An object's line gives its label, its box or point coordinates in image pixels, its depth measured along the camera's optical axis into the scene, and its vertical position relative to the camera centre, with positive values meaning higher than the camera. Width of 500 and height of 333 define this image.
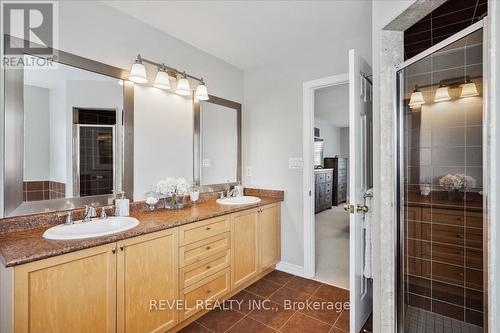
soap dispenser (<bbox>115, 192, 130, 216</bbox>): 1.84 -0.31
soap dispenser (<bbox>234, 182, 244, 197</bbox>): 2.89 -0.29
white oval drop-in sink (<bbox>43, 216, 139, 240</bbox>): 1.33 -0.38
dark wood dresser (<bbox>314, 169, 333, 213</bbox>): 6.11 -0.59
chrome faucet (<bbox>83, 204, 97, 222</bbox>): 1.67 -0.32
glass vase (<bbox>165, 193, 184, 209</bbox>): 2.18 -0.32
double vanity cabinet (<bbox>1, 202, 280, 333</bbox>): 1.15 -0.70
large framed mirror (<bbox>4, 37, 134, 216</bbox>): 1.48 +0.23
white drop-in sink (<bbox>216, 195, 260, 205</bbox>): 2.53 -0.37
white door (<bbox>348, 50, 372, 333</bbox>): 1.65 -0.10
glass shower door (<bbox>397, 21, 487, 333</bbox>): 1.46 -0.21
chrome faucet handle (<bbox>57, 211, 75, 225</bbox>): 1.60 -0.34
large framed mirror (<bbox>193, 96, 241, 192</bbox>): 2.65 +0.27
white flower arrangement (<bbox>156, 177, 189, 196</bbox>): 2.10 -0.17
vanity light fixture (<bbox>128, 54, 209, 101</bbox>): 1.96 +0.79
